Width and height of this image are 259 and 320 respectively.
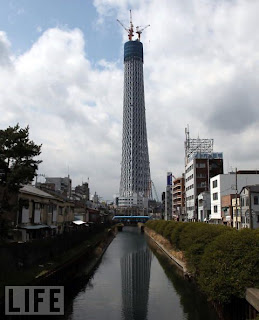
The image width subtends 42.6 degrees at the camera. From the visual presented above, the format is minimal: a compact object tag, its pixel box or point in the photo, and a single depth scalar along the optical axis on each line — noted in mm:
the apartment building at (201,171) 87688
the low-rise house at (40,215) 35188
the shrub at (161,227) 55094
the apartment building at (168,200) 138550
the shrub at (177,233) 37347
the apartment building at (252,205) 50250
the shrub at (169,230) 44628
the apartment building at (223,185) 66500
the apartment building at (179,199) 108100
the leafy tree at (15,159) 22703
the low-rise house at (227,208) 58531
